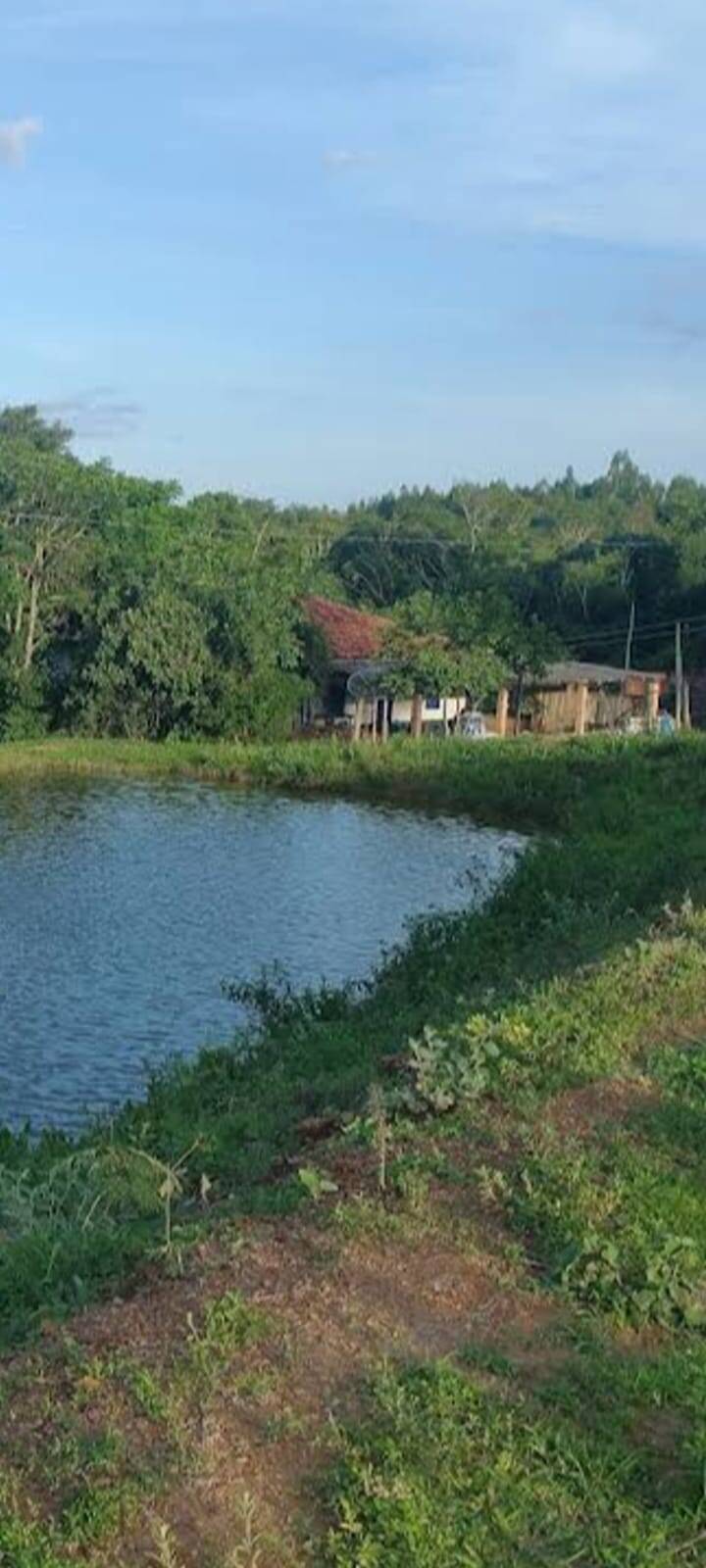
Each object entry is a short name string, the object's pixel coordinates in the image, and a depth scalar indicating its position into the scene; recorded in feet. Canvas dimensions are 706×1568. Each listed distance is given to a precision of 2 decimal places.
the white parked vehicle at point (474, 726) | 150.44
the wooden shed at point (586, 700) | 161.48
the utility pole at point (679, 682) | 151.13
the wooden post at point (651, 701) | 157.79
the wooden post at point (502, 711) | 155.33
